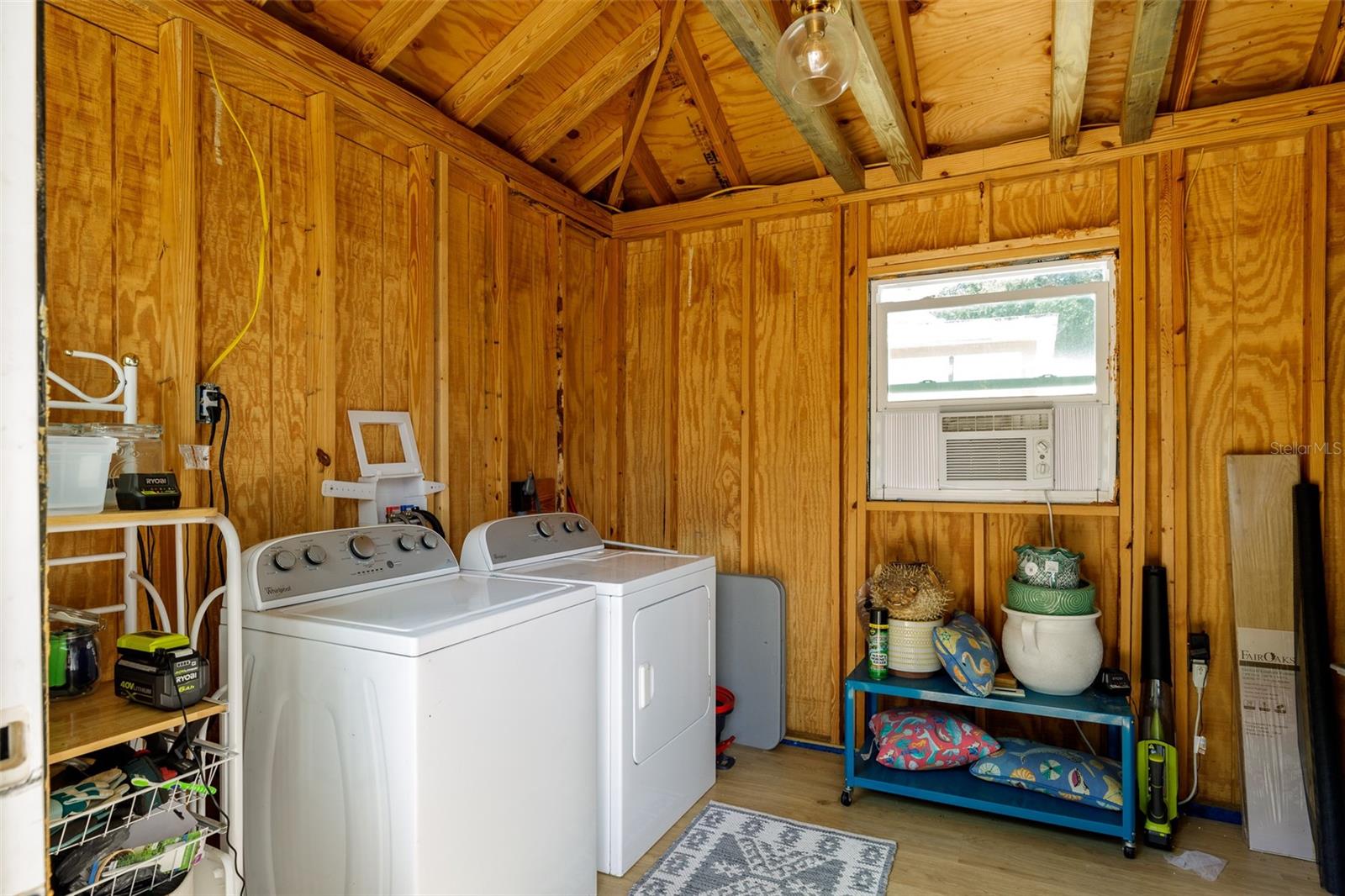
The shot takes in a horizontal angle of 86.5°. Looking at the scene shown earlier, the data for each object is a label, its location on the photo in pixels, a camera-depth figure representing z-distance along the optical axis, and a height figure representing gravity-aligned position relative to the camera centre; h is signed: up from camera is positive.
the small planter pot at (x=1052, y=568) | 2.51 -0.44
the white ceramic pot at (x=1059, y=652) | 2.45 -0.72
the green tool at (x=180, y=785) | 1.28 -0.62
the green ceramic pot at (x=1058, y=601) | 2.47 -0.54
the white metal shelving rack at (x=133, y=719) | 1.21 -0.48
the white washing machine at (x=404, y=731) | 1.50 -0.64
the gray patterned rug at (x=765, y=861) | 2.13 -1.32
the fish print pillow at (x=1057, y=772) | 2.37 -1.13
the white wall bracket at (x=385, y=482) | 2.20 -0.10
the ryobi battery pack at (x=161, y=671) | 1.36 -0.42
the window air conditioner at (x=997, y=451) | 2.75 -0.02
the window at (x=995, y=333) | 2.75 +0.46
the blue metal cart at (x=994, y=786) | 2.29 -1.21
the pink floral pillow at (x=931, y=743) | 2.63 -1.11
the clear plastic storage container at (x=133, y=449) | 1.50 +0.01
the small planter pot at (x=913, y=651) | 2.70 -0.78
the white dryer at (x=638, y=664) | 2.19 -0.72
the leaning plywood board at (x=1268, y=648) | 2.33 -0.70
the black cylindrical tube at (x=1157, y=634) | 2.49 -0.67
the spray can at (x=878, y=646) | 2.72 -0.77
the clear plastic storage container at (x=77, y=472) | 1.27 -0.04
